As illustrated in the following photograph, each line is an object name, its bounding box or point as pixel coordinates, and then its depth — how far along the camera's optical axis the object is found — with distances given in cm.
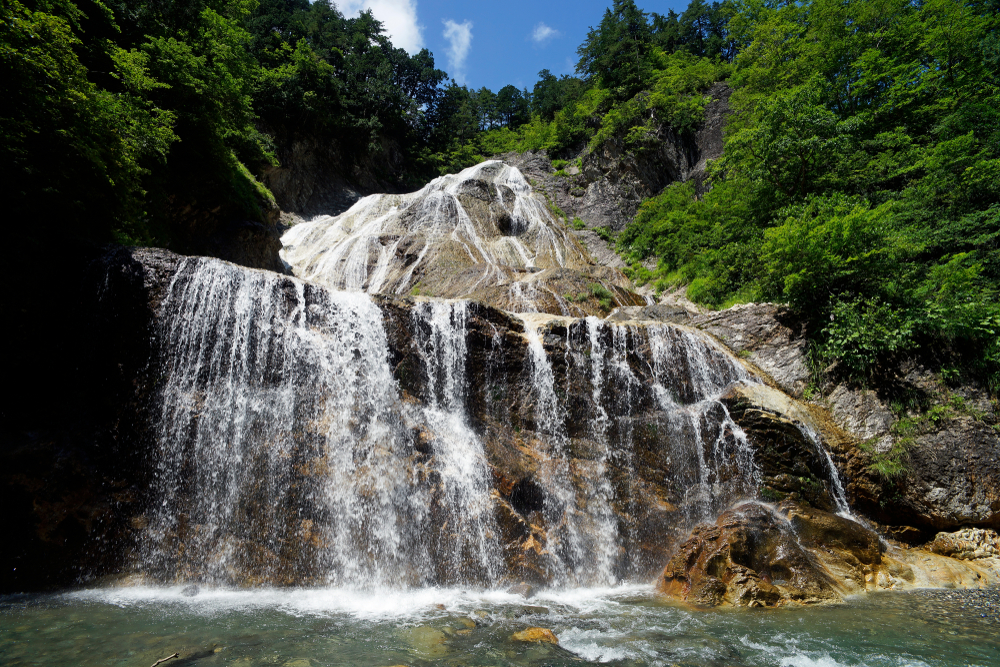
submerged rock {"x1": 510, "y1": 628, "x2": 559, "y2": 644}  500
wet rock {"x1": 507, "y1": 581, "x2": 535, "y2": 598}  693
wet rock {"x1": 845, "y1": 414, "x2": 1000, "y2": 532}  810
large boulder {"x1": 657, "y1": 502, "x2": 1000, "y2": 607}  656
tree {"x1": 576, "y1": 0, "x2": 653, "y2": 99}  3738
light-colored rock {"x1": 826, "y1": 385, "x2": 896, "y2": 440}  949
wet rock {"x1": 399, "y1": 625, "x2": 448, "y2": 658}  460
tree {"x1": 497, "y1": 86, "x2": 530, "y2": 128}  5559
